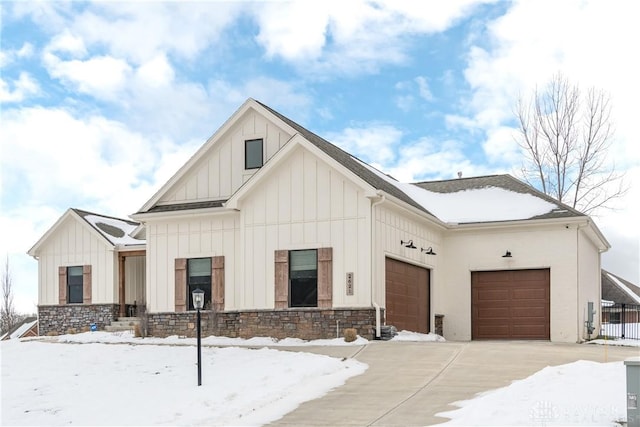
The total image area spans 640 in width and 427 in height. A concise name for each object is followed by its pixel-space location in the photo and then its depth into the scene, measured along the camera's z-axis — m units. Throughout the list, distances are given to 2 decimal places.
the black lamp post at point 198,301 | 13.14
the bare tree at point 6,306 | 45.16
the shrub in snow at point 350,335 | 17.86
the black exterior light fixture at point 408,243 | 20.61
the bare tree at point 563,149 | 34.41
